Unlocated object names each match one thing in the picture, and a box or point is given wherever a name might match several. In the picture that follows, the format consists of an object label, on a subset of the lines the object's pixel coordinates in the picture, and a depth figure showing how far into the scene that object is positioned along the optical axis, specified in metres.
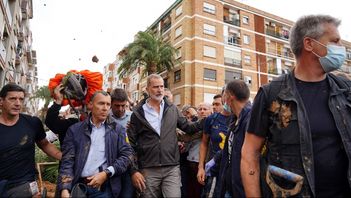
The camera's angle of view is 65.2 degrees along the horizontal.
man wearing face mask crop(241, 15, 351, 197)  1.66
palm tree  24.14
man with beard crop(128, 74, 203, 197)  3.57
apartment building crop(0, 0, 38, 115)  16.59
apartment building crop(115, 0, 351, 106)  26.72
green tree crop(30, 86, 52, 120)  32.95
